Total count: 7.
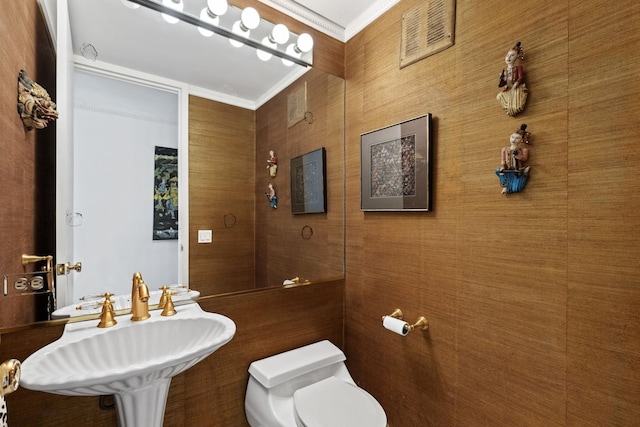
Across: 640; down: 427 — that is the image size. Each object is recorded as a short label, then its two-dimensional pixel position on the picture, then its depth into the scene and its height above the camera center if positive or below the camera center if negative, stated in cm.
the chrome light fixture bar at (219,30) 140 +95
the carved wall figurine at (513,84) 107 +47
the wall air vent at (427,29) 132 +85
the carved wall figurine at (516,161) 107 +19
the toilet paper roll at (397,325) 135 -50
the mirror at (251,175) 148 +22
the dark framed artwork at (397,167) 139 +24
